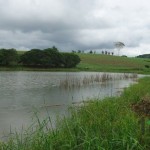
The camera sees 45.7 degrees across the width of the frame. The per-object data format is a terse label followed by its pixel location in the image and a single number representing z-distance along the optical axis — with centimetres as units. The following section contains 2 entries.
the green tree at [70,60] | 5553
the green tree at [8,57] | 5106
